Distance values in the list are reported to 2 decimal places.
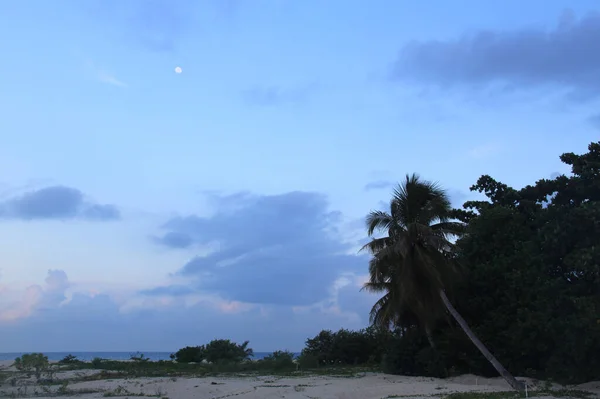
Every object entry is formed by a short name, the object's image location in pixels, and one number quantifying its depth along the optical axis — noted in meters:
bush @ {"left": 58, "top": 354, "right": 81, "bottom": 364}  42.11
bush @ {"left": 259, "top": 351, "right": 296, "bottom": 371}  34.25
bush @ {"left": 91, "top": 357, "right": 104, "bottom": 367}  36.17
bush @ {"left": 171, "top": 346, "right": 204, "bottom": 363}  44.91
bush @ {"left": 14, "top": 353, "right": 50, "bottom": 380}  24.20
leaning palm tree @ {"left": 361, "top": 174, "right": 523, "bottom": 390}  21.95
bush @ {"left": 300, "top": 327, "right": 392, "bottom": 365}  39.84
